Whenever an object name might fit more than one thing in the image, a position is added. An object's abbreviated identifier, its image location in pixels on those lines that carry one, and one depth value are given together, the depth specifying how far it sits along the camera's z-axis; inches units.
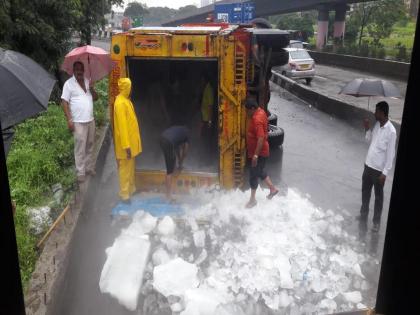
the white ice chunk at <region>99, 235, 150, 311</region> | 174.7
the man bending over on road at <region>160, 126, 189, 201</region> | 244.7
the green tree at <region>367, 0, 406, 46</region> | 1101.7
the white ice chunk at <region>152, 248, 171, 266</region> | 197.3
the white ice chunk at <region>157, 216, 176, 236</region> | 223.3
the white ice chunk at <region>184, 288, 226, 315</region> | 163.3
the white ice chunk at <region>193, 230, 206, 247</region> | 212.8
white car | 846.5
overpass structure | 1395.2
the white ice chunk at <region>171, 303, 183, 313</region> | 166.9
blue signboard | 818.8
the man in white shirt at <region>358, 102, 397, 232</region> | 205.8
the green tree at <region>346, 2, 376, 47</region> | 1267.2
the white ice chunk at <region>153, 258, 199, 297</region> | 175.3
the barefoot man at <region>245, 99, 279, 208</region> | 239.0
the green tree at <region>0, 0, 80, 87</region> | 376.8
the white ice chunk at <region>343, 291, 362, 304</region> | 171.8
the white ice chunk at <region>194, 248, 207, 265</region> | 199.0
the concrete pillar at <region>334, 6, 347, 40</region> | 1411.2
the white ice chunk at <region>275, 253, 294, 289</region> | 179.5
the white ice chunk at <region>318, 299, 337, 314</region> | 167.2
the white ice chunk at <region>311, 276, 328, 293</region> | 178.1
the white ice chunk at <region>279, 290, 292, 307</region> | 171.2
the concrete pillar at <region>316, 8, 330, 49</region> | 1481.3
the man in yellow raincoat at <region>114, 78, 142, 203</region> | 228.5
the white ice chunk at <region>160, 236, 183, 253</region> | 209.1
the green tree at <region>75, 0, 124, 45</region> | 522.9
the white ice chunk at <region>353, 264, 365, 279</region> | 187.9
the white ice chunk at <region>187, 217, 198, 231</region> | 226.4
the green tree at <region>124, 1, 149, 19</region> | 3065.5
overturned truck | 229.6
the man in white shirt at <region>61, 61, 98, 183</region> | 258.1
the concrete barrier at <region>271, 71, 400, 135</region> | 484.7
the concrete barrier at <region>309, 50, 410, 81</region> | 856.3
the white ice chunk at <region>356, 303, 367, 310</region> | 167.6
